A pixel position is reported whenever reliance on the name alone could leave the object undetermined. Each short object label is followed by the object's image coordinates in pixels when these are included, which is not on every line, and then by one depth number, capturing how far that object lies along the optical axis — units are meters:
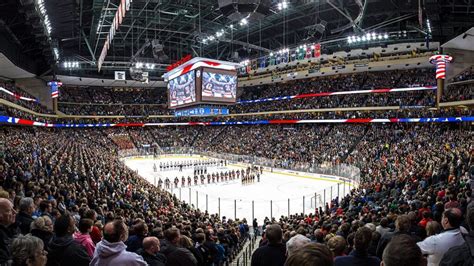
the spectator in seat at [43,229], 3.89
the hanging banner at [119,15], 13.21
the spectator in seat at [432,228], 4.44
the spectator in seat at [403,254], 2.01
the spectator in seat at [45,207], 6.07
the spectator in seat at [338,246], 3.89
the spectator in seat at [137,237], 4.80
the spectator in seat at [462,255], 2.72
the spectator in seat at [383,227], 5.68
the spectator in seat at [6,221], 3.39
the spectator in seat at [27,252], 2.71
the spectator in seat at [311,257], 1.67
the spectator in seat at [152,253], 3.67
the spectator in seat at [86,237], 4.23
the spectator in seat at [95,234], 5.31
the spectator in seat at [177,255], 3.85
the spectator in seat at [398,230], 4.65
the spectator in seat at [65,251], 3.49
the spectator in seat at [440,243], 3.76
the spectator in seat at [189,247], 4.95
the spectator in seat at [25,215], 4.64
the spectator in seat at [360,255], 3.20
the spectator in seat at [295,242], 3.99
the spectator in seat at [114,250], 3.22
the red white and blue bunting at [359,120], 28.89
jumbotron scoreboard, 26.48
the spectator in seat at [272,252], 3.85
